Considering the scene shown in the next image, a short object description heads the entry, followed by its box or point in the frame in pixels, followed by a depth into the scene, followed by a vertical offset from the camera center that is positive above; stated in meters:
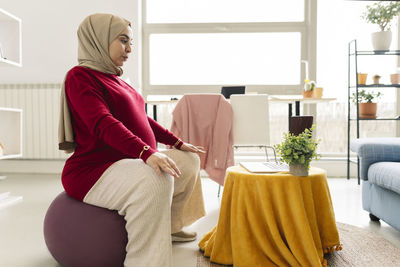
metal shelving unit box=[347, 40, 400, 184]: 3.47 +0.46
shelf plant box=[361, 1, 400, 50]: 3.37 +1.11
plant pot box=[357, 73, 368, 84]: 3.49 +0.53
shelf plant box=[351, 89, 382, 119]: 3.48 +0.24
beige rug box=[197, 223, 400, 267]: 1.49 -0.58
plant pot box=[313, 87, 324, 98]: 3.27 +0.35
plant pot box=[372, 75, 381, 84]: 3.52 +0.52
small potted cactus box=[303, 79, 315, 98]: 3.26 +0.38
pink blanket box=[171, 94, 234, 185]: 2.68 +0.02
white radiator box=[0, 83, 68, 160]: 3.83 +0.18
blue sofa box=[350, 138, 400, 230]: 1.81 -0.26
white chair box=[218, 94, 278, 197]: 2.82 +0.08
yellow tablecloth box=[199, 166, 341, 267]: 1.34 -0.37
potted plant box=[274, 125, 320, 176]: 1.37 -0.10
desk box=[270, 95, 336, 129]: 3.11 +0.27
